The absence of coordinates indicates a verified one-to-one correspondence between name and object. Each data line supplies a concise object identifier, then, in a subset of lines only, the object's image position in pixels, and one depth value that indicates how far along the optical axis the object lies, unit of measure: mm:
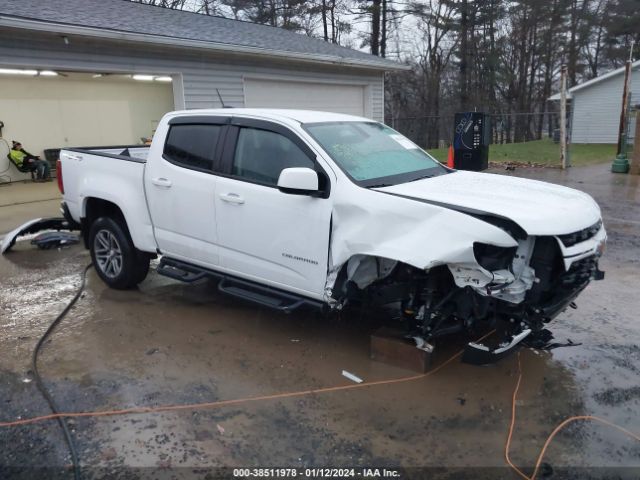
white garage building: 9184
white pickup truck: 3365
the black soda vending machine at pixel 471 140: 13297
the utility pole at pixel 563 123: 14095
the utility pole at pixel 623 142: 14492
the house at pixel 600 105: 25938
